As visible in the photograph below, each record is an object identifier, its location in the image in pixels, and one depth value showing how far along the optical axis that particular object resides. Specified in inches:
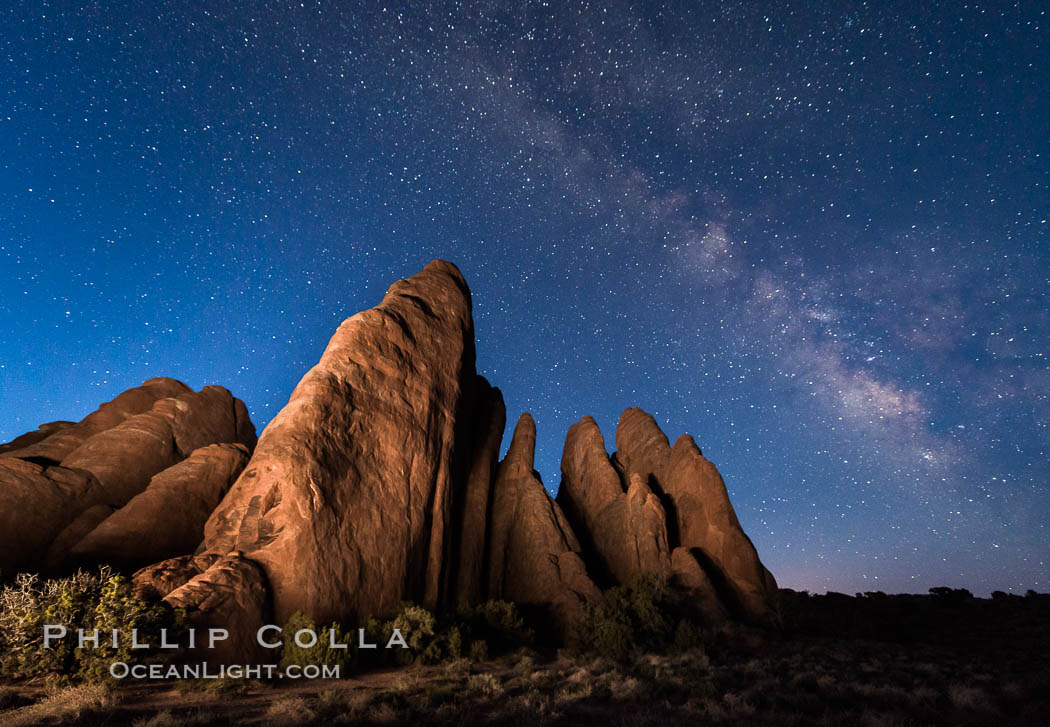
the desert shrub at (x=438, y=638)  506.9
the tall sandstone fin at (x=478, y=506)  804.6
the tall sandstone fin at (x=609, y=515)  887.1
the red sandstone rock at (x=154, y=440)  761.0
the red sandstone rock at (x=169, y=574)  436.5
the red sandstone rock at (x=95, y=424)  855.1
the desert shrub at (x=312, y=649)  424.5
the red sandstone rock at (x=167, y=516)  600.4
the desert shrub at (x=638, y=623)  631.8
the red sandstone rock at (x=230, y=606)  394.3
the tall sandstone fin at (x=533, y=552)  777.6
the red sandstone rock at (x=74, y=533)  612.1
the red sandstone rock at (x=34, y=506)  607.2
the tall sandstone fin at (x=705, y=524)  831.7
